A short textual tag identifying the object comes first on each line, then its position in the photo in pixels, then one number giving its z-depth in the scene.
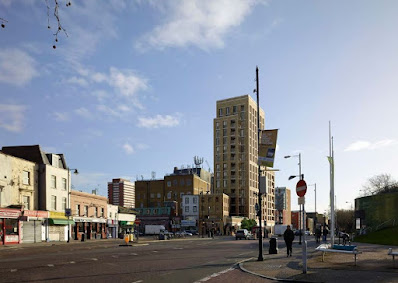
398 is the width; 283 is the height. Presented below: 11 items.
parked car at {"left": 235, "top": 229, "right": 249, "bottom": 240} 63.41
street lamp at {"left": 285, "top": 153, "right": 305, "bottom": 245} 44.97
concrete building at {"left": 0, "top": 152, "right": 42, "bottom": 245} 44.56
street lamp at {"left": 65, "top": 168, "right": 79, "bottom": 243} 52.26
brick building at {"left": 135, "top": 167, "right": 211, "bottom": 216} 126.94
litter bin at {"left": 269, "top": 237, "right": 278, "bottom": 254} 26.00
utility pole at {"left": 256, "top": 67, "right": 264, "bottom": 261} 20.77
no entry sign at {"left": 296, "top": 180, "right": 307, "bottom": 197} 16.19
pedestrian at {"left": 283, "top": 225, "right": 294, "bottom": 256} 24.91
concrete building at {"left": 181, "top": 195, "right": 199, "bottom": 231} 115.00
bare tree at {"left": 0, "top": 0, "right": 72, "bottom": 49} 6.28
